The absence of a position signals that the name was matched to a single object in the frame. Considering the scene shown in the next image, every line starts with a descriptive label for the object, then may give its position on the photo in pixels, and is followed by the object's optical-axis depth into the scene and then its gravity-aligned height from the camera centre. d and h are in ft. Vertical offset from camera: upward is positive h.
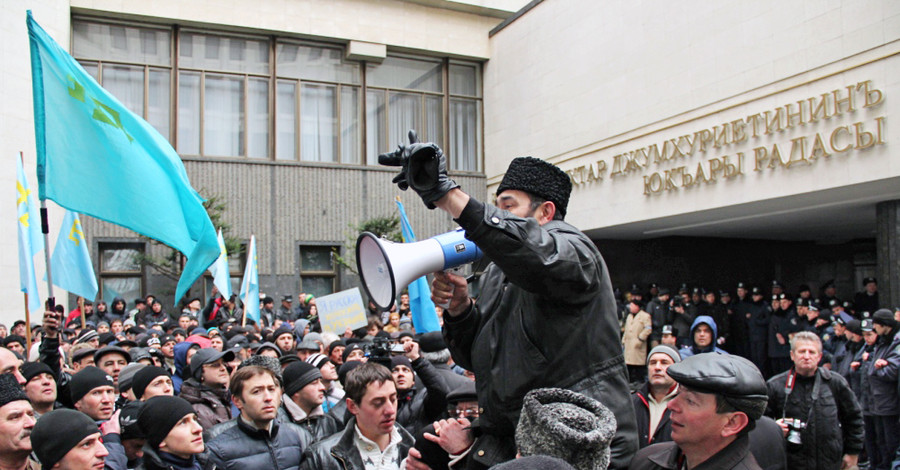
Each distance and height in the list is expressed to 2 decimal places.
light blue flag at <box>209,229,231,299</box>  38.21 -0.70
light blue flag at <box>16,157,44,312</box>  26.18 +1.04
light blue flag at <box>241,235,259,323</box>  43.01 -1.49
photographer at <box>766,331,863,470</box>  19.90 -4.12
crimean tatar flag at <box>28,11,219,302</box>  19.83 +2.81
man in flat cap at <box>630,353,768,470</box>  9.64 -1.95
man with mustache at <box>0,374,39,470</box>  13.10 -2.81
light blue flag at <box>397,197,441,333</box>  31.89 -1.98
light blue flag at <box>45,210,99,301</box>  28.02 +0.17
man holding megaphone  8.36 -0.57
